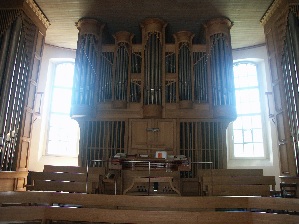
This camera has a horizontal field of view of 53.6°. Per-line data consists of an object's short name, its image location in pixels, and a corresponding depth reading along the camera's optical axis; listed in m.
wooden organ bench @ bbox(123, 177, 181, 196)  5.63
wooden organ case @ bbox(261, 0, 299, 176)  6.61
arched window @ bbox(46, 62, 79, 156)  9.87
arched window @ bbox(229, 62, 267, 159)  9.52
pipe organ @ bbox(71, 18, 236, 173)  8.07
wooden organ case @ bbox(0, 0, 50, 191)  6.76
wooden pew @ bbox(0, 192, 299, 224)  4.72
